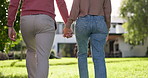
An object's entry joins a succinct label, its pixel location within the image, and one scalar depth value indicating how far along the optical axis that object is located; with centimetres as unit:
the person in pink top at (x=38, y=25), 327
